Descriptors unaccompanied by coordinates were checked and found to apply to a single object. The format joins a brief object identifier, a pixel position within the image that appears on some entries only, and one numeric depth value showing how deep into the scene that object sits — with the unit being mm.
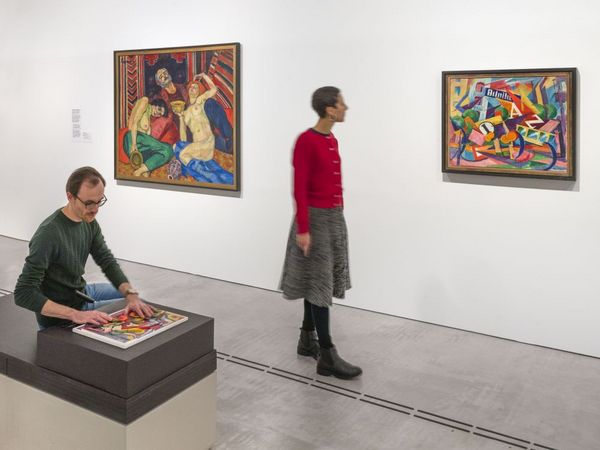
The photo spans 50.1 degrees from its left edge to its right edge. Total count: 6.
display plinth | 2332
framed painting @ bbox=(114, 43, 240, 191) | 5453
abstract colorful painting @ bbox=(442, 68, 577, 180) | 3938
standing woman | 3457
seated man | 2611
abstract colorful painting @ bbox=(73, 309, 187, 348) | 2449
